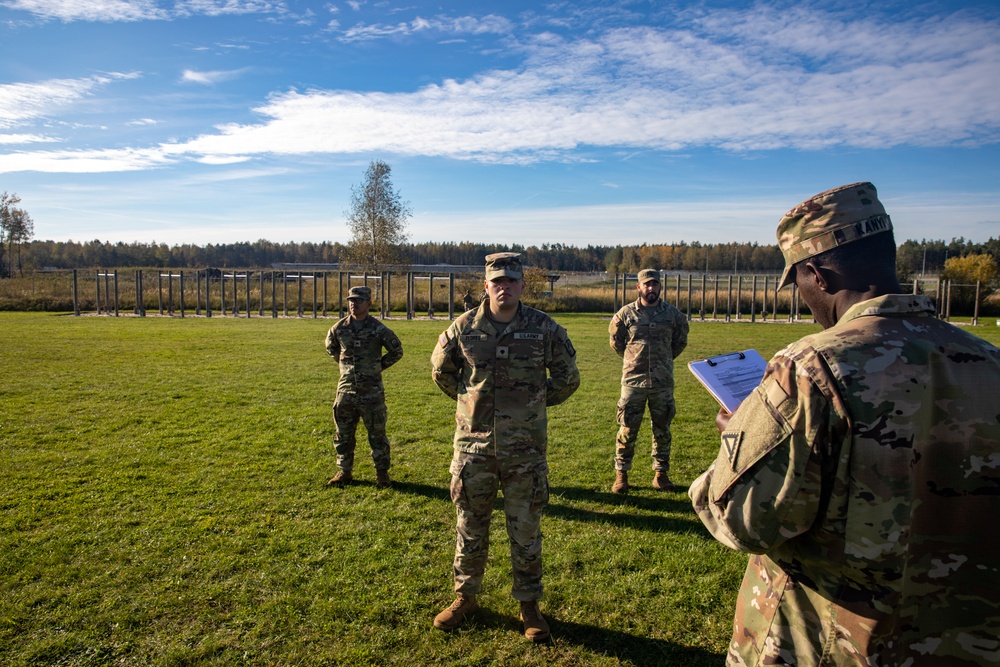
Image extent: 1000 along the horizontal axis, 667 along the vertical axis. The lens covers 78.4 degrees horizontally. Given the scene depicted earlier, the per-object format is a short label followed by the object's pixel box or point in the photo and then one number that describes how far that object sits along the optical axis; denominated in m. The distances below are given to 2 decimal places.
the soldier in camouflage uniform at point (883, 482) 1.90
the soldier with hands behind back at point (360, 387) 7.86
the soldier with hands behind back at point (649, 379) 7.79
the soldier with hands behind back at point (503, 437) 4.65
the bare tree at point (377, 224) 47.16
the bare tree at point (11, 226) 61.41
